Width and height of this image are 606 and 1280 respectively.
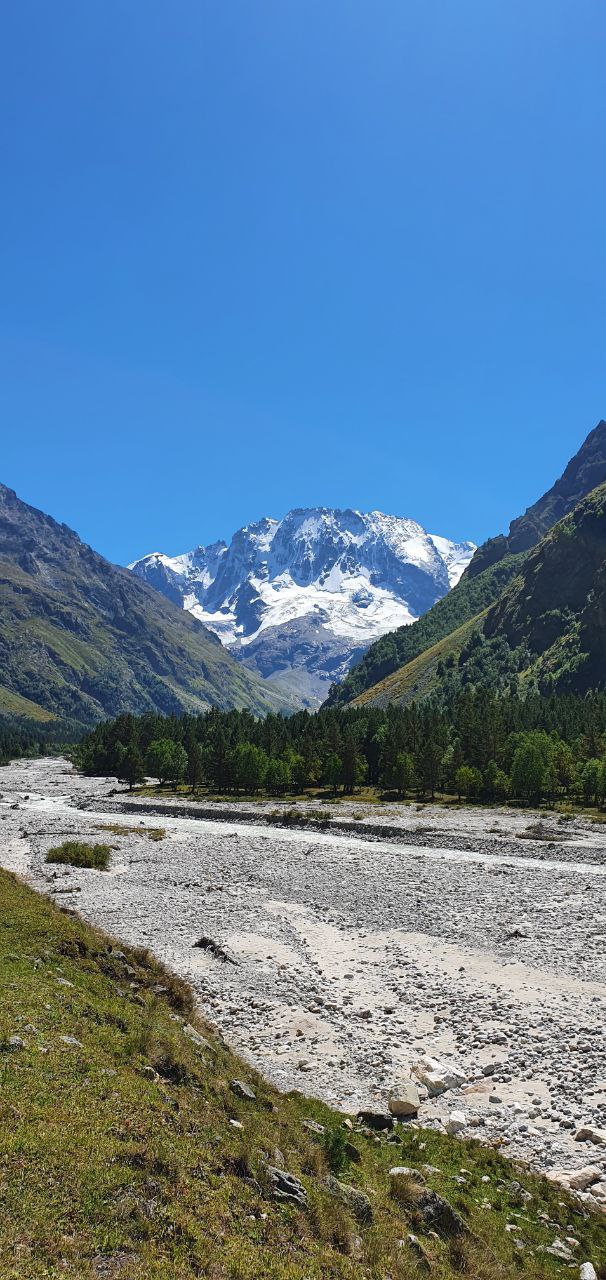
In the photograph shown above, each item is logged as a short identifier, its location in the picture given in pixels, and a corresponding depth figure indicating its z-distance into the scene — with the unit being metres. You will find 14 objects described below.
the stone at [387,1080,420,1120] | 21.48
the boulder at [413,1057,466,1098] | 23.14
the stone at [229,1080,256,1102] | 18.30
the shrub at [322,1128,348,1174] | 16.00
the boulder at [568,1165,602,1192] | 18.02
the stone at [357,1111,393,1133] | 20.16
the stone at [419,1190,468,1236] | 14.72
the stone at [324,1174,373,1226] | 14.27
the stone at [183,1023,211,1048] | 21.16
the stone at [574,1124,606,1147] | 19.91
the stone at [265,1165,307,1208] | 13.71
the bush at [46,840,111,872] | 63.25
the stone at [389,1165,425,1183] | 16.52
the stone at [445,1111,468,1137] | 20.50
